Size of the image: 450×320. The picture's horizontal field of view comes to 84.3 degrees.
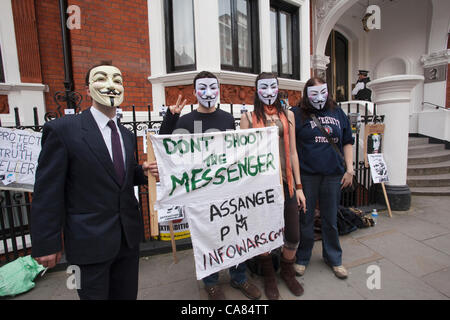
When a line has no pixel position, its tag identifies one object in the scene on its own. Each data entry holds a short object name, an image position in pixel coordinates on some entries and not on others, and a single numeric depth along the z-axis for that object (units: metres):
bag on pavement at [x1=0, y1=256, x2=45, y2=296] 2.74
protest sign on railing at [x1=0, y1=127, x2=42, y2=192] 3.20
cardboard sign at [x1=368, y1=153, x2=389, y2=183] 4.68
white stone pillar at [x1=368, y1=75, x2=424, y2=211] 4.60
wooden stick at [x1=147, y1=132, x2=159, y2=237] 1.99
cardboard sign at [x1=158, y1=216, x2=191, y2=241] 3.22
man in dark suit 1.48
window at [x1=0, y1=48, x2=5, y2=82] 4.54
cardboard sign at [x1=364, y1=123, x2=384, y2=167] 4.63
